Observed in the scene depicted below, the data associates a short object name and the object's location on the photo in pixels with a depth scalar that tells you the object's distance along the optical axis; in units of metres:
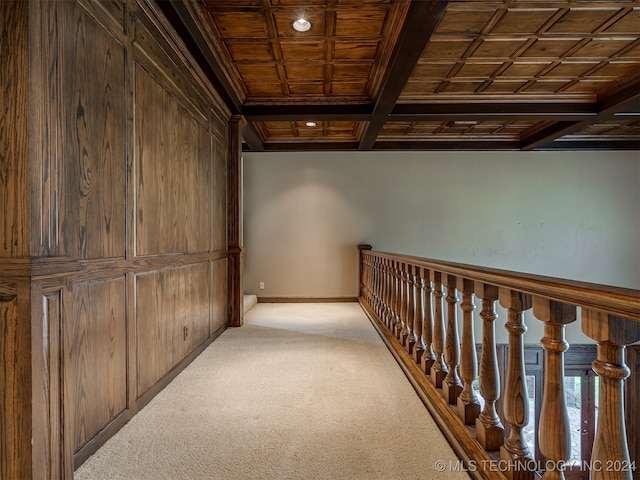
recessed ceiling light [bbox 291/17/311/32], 2.66
